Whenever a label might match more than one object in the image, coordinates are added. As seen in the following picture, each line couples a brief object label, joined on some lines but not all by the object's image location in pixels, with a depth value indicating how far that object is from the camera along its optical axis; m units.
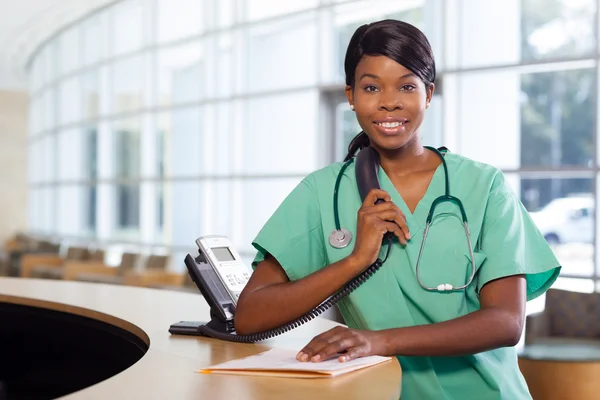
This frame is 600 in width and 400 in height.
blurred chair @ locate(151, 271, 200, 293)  6.73
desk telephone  1.72
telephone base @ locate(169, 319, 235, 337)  1.94
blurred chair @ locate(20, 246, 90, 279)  9.40
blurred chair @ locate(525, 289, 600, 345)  5.41
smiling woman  1.59
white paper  1.46
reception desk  1.37
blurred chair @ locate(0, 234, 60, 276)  11.31
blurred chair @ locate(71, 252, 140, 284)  8.62
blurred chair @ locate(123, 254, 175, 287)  7.61
